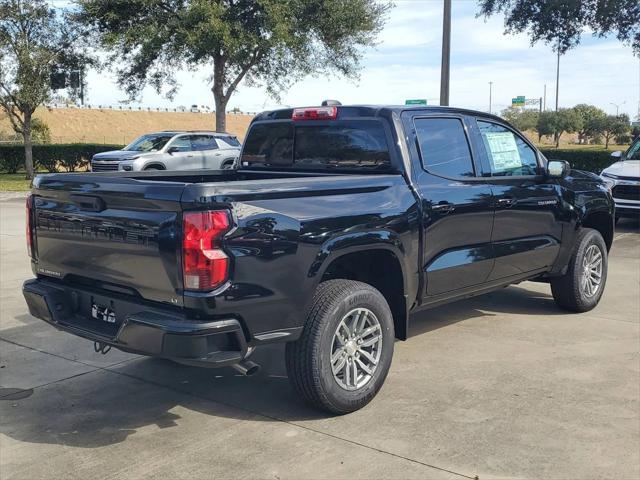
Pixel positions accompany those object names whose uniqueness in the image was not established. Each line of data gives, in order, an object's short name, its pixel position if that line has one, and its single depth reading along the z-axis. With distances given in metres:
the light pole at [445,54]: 12.31
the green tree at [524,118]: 75.14
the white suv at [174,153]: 19.00
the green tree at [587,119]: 70.12
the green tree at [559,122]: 65.94
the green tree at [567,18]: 17.78
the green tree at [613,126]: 64.69
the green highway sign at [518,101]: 84.19
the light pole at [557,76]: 57.75
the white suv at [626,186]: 12.13
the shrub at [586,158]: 19.28
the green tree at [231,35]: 22.31
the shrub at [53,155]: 29.17
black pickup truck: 3.52
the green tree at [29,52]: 24.83
